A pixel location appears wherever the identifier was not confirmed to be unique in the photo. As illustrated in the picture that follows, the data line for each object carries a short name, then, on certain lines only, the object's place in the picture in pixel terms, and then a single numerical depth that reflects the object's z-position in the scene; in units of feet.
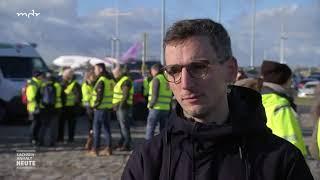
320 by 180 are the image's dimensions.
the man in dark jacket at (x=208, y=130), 6.33
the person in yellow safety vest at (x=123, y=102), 37.96
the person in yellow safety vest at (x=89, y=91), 41.55
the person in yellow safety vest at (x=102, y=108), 36.22
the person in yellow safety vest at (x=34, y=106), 41.27
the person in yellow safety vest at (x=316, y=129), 13.17
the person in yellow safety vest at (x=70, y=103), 43.70
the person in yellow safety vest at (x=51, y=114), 41.60
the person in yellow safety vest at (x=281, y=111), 14.30
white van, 56.90
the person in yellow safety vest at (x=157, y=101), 36.14
